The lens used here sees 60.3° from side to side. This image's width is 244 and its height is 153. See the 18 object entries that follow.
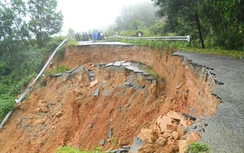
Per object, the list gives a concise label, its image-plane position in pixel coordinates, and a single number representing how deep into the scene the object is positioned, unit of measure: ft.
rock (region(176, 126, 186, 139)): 16.81
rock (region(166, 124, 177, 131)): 18.74
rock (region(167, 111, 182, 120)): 21.39
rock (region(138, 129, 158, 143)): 16.97
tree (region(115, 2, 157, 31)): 141.79
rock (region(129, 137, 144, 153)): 17.06
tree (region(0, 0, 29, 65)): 71.87
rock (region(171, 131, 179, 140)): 16.90
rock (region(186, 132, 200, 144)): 13.76
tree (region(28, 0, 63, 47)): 79.00
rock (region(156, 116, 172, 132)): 19.82
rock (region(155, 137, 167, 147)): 16.26
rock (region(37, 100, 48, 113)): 50.71
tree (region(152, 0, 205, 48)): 43.67
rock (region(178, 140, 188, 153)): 13.20
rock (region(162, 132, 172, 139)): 17.08
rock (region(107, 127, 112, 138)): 37.36
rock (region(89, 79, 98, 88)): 51.71
